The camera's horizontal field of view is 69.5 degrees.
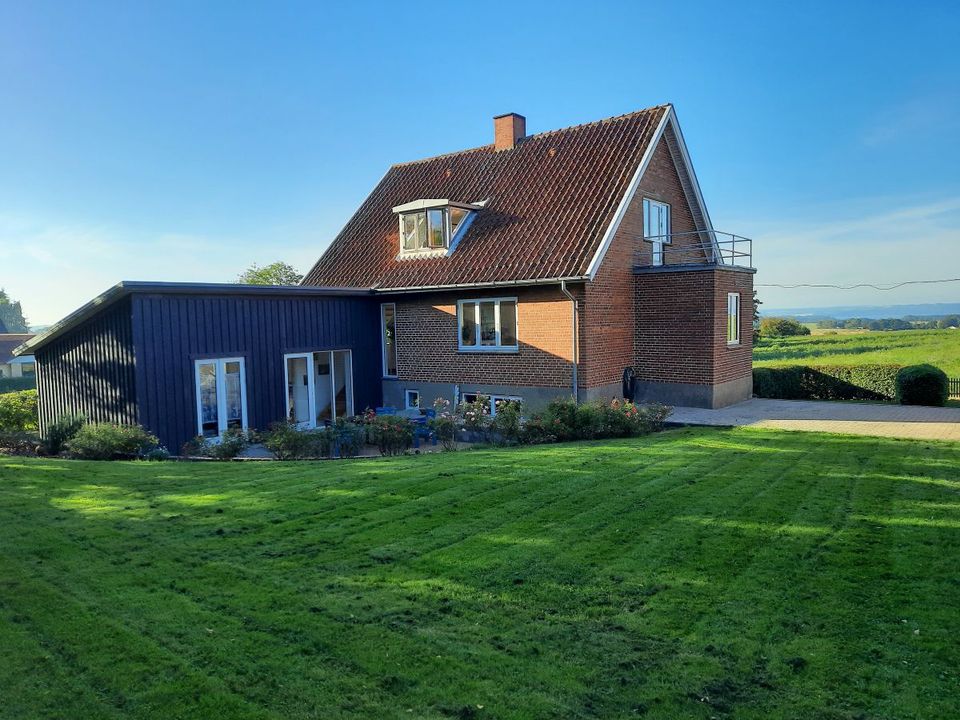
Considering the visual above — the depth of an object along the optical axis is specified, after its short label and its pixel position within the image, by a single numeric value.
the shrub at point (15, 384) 42.28
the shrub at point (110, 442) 13.52
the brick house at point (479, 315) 16.02
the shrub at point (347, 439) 14.80
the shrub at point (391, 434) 14.64
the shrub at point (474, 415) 15.13
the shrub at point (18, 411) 18.23
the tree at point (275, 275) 48.50
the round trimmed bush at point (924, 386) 19.66
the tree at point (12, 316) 127.19
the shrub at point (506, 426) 14.45
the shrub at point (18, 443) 15.47
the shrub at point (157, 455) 13.72
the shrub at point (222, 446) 14.15
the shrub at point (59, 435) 15.07
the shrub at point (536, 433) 14.33
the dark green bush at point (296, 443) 14.24
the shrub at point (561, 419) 14.34
